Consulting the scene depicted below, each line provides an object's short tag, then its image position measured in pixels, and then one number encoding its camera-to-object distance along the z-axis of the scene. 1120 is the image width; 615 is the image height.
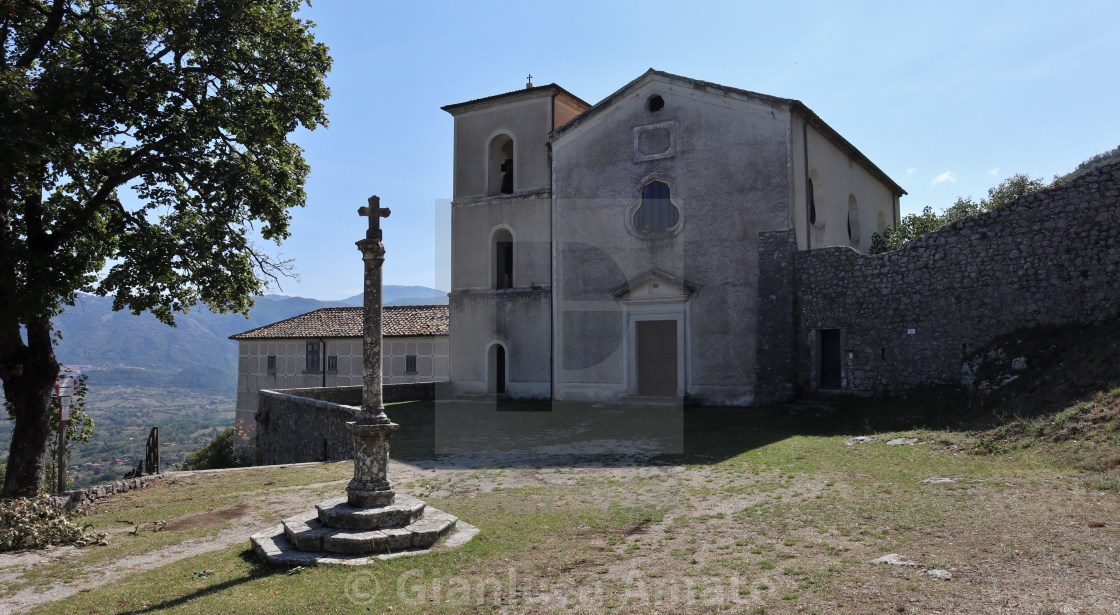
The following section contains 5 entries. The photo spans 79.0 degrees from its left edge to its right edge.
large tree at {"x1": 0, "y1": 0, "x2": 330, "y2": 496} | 10.02
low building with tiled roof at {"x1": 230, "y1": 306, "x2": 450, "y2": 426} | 33.47
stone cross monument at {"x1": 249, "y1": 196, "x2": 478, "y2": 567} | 6.60
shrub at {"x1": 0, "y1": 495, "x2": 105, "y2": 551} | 7.79
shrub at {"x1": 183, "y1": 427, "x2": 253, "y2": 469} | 35.80
